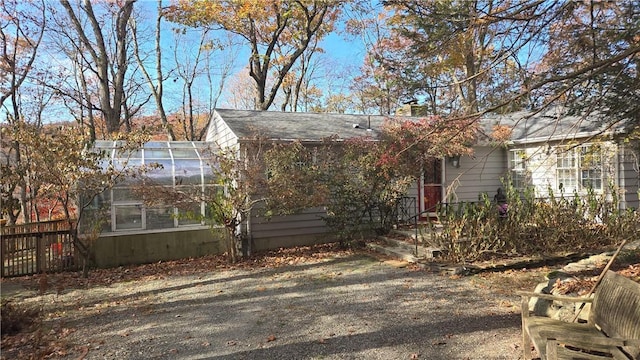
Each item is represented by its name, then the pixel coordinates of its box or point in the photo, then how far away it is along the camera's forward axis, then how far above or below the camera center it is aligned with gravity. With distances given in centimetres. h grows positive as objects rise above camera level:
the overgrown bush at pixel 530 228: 789 -111
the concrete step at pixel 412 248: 812 -157
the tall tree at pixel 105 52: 1752 +608
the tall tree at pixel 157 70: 2214 +629
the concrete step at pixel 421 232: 884 -136
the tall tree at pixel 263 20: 1833 +764
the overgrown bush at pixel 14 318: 519 -179
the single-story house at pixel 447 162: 1069 +36
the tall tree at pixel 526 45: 500 +176
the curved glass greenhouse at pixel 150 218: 934 -85
